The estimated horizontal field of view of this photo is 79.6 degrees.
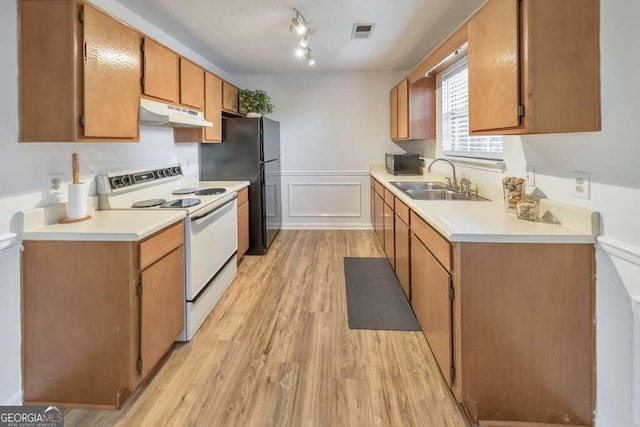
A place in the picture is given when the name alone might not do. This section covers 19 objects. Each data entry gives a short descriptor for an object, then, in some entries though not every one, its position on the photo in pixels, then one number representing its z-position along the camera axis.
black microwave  4.84
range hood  2.48
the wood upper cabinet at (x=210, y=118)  3.78
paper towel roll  2.08
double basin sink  3.15
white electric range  2.52
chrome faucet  3.53
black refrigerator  4.39
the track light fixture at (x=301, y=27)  3.10
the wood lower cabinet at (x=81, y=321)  1.82
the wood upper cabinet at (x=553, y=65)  1.59
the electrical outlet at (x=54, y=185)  2.04
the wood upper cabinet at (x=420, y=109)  4.48
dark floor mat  2.78
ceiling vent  3.51
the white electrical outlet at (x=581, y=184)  1.69
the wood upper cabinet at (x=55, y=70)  1.79
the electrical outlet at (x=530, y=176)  2.19
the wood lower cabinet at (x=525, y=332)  1.65
